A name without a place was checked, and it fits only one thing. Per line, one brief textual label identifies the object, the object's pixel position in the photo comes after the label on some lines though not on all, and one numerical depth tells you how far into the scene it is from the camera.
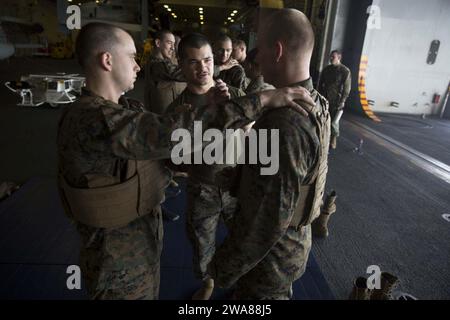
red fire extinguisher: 9.88
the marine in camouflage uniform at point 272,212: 1.11
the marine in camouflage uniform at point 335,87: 6.01
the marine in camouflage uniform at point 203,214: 2.14
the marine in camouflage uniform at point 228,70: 3.29
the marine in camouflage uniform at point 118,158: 1.14
